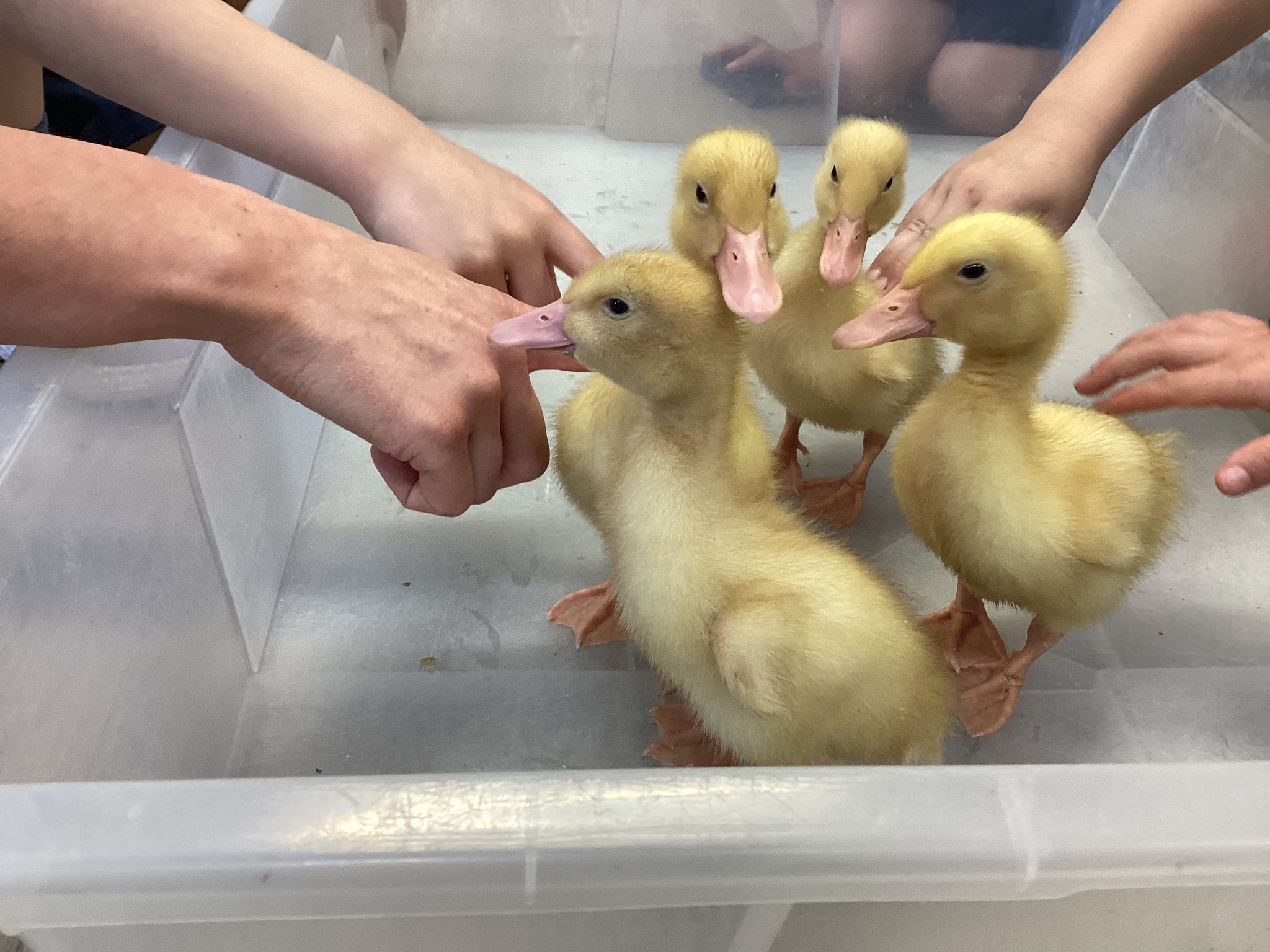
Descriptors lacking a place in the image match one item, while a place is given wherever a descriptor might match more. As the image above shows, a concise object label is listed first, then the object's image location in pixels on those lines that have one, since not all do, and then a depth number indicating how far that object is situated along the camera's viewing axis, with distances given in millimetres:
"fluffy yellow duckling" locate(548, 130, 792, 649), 685
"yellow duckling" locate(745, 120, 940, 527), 844
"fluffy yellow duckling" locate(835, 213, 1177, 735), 702
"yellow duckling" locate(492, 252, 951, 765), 611
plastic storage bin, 483
